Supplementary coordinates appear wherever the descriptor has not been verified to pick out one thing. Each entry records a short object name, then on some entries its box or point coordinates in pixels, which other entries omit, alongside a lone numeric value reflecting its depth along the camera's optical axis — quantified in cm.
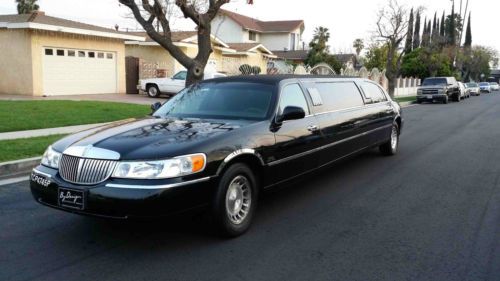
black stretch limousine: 416
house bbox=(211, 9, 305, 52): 5300
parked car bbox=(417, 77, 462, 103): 3142
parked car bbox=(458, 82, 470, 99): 3870
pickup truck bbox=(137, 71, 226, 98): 2411
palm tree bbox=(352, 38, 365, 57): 6870
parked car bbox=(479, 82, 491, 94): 6556
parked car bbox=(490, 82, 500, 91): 7522
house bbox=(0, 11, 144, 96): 2109
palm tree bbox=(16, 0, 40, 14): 5778
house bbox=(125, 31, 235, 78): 2778
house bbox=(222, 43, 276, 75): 3194
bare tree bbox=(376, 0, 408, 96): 3384
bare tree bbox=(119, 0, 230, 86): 1405
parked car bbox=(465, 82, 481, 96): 5240
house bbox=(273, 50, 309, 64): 5373
